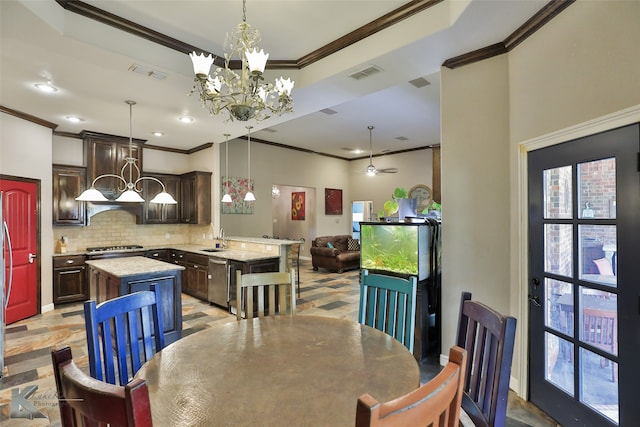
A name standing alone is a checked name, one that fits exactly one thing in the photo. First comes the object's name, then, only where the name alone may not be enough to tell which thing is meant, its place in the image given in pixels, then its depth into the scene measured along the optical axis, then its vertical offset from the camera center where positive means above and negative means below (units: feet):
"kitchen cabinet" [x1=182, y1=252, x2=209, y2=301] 16.88 -3.46
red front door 13.43 -1.30
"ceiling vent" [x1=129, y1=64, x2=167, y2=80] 9.60 +4.49
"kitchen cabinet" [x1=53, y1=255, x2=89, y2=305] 16.01 -3.37
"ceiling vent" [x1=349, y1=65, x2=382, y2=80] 9.88 +4.54
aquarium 9.89 -1.19
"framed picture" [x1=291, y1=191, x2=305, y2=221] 32.91 +0.76
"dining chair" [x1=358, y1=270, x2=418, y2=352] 6.57 -2.04
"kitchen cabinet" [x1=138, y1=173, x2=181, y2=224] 19.52 +0.58
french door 5.67 -1.42
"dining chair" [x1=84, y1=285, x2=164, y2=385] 4.68 -1.91
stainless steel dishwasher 15.28 -3.46
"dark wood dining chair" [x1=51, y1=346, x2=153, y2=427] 2.10 -1.30
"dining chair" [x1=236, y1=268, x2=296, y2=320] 7.14 -1.71
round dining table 3.38 -2.18
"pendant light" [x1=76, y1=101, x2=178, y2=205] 11.34 +0.68
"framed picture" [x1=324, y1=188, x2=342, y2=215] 31.45 +1.19
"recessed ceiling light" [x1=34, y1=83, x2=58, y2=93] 10.91 +4.53
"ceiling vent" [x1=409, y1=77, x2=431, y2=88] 14.02 +5.91
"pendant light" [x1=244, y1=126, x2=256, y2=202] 22.97 +4.05
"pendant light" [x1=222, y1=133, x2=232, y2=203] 22.17 +3.39
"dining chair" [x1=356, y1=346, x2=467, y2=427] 2.03 -1.37
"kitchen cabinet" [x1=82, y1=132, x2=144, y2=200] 17.56 +3.25
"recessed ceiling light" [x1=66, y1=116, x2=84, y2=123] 14.64 +4.54
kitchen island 10.74 -2.44
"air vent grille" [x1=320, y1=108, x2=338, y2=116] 18.24 +5.96
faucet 19.07 -1.67
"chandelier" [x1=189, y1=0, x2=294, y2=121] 6.84 +3.00
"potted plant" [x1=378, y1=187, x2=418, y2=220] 11.85 +0.28
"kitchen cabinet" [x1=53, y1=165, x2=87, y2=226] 16.61 +1.13
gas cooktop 17.74 -1.97
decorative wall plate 27.37 +1.66
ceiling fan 25.16 +3.83
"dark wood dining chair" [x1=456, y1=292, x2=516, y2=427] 4.09 -2.13
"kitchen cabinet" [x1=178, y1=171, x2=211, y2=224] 20.25 +1.03
